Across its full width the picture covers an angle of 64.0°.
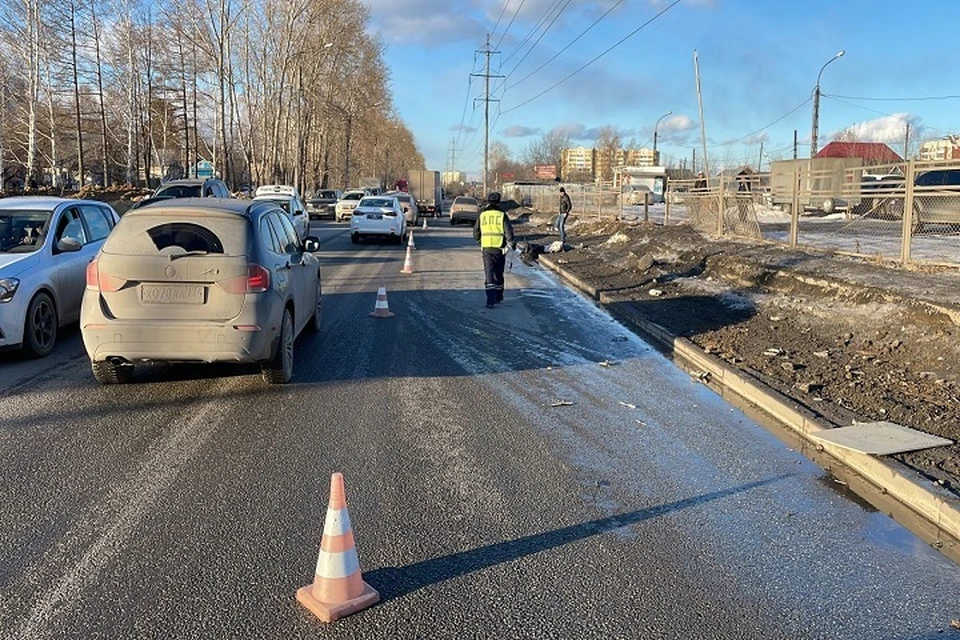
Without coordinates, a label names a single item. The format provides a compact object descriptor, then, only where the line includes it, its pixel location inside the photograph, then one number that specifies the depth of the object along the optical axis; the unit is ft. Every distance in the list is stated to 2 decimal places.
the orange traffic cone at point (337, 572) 10.96
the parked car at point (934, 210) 61.87
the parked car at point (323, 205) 159.02
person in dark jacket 85.97
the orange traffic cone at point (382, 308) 36.91
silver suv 21.49
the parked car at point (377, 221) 84.48
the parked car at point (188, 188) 70.12
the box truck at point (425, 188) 193.88
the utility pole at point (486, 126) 232.12
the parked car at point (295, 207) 72.72
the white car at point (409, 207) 126.93
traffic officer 40.37
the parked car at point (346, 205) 138.62
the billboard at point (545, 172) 382.89
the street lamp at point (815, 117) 142.10
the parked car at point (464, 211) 146.00
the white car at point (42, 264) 25.43
